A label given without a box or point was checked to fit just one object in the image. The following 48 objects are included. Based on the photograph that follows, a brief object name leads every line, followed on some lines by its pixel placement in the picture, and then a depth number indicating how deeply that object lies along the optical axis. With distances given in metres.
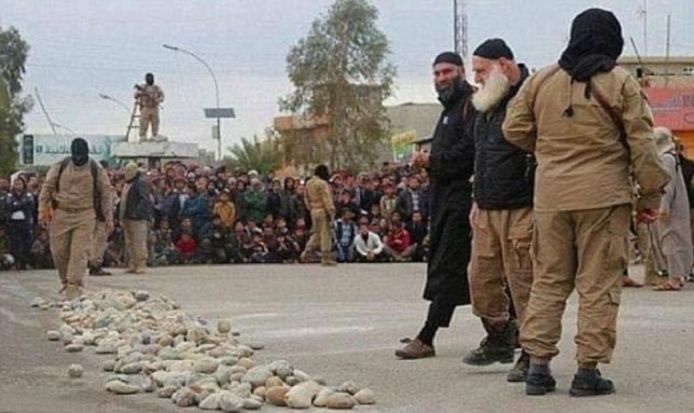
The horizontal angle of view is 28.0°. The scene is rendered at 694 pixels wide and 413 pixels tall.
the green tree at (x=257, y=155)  78.50
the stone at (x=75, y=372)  9.02
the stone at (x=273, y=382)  8.00
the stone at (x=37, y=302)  14.73
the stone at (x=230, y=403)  7.51
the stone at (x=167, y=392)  8.13
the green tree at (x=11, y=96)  72.38
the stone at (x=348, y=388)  7.82
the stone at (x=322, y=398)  7.62
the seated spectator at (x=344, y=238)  24.86
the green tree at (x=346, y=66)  72.38
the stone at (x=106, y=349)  10.34
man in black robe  8.98
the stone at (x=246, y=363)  8.85
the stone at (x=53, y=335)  11.32
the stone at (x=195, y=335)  10.14
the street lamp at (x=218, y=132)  59.85
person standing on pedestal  29.84
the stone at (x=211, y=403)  7.62
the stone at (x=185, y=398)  7.81
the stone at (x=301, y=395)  7.62
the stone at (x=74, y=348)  10.53
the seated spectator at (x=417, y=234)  24.62
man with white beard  8.15
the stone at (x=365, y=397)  7.68
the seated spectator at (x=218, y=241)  24.77
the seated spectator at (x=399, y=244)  24.52
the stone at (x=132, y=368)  9.03
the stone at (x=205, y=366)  8.71
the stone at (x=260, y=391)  7.89
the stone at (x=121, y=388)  8.33
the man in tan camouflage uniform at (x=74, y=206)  14.73
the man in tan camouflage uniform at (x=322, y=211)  23.42
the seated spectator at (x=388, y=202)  25.24
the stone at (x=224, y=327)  11.05
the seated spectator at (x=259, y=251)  24.97
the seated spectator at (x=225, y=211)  24.81
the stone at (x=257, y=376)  8.11
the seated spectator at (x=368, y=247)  24.52
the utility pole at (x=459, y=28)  63.59
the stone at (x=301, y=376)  8.20
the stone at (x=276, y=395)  7.77
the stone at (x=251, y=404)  7.59
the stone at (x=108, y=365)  9.33
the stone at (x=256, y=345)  10.33
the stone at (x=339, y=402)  7.55
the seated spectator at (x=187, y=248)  24.69
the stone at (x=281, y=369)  8.28
